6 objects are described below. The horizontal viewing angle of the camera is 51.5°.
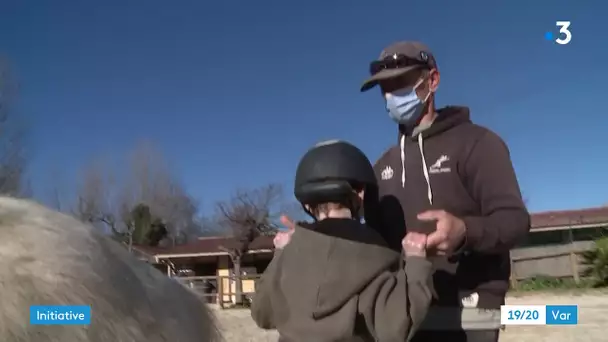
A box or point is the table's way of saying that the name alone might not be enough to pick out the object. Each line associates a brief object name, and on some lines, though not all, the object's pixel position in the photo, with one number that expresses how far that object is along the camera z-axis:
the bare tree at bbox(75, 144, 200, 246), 39.53
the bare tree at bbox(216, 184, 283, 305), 24.00
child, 1.71
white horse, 1.33
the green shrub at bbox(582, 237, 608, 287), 19.00
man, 1.81
